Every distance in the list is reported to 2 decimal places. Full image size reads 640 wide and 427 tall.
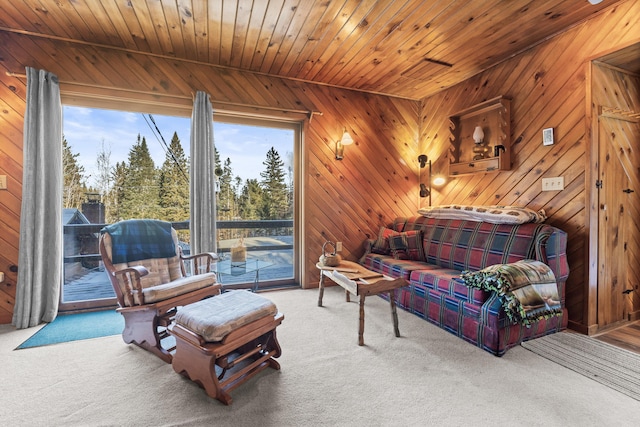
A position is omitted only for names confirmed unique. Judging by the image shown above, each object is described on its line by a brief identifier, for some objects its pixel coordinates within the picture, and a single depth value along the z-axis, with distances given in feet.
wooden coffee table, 7.81
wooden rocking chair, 7.07
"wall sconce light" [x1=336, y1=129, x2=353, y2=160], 12.84
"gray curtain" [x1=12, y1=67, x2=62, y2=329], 8.99
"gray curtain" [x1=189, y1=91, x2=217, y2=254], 10.81
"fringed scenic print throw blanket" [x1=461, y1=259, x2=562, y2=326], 7.17
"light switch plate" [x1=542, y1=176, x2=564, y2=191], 9.12
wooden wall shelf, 10.61
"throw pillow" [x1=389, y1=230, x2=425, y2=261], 11.91
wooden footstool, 5.52
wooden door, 8.65
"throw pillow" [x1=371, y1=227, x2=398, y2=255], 12.70
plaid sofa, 7.57
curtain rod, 9.21
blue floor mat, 8.14
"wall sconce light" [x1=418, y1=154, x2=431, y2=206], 14.32
